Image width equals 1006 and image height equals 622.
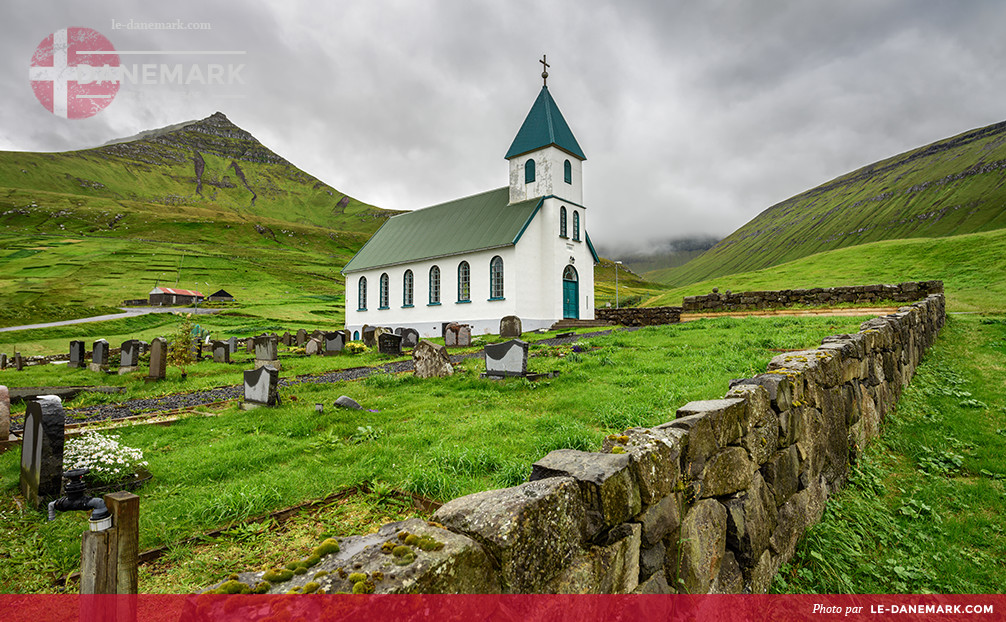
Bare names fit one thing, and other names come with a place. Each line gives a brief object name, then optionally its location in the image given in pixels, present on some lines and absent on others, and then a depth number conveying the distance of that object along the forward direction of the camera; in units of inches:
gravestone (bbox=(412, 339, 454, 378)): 466.6
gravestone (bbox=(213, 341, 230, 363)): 716.0
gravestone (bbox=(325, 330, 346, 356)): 804.0
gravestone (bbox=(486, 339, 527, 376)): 412.8
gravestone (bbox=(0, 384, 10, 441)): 262.4
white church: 1171.3
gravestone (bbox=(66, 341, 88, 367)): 656.4
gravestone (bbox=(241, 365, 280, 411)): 355.9
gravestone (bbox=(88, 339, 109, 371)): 619.5
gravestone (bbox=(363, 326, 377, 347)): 871.1
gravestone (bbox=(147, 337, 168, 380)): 528.1
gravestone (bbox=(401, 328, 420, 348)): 903.7
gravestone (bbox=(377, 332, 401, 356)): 761.0
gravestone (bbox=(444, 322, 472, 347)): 872.9
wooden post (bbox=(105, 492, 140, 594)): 98.3
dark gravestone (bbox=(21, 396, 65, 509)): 186.4
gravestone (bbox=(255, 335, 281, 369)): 613.3
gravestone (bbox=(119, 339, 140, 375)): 590.4
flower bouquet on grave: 195.4
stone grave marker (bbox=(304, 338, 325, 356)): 806.5
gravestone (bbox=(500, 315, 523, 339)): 954.7
